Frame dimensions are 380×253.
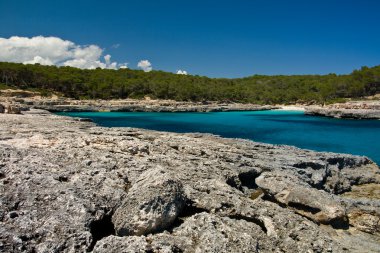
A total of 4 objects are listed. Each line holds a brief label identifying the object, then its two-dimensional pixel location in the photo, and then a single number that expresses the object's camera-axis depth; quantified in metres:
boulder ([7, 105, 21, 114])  33.91
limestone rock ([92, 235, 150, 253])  5.91
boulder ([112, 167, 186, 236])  6.61
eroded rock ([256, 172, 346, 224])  10.03
